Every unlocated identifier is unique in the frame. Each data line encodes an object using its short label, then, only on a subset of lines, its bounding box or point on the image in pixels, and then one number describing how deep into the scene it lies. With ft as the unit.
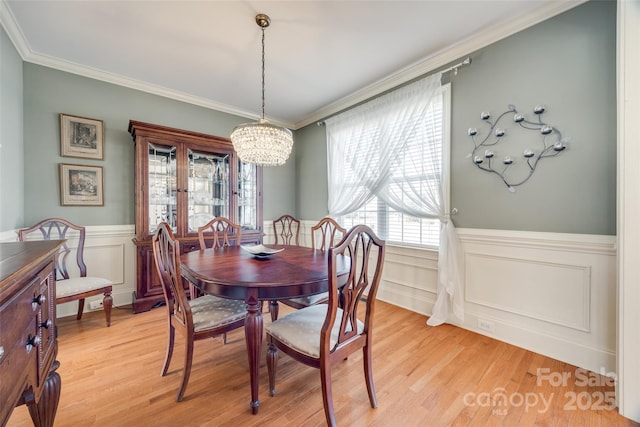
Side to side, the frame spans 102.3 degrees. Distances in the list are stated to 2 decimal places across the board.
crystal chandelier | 6.83
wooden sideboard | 2.15
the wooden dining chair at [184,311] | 4.80
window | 8.22
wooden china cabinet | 8.84
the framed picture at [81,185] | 8.54
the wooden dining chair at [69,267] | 7.30
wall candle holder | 6.28
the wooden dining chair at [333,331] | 4.09
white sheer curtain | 7.95
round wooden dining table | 4.40
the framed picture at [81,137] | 8.50
